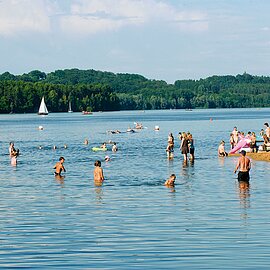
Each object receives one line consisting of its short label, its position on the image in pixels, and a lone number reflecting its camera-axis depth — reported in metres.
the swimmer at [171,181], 34.41
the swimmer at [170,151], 55.02
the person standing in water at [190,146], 50.46
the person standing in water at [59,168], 41.00
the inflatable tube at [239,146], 53.20
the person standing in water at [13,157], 50.76
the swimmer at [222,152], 53.70
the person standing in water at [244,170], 34.75
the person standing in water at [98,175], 36.62
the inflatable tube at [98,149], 66.20
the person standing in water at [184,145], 49.72
